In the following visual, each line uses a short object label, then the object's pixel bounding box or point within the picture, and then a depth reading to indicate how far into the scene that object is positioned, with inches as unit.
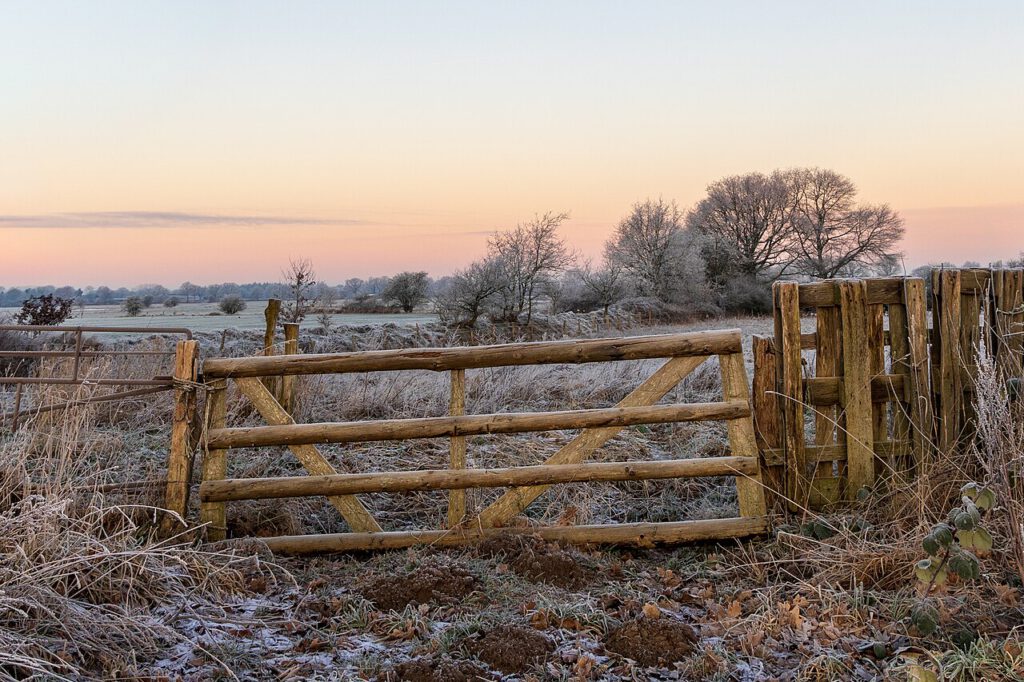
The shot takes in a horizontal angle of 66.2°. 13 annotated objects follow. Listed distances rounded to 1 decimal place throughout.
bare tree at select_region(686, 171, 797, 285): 1882.4
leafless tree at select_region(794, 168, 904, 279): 1894.7
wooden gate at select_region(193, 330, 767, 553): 219.6
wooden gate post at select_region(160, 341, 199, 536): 223.1
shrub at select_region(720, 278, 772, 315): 1533.0
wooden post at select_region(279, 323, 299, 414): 343.3
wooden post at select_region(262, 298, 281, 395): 417.2
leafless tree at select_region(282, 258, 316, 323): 966.8
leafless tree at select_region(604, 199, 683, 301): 1533.0
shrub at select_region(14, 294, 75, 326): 800.3
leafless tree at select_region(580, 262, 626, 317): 1417.3
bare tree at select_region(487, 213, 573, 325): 1150.3
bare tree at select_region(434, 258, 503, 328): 1080.2
